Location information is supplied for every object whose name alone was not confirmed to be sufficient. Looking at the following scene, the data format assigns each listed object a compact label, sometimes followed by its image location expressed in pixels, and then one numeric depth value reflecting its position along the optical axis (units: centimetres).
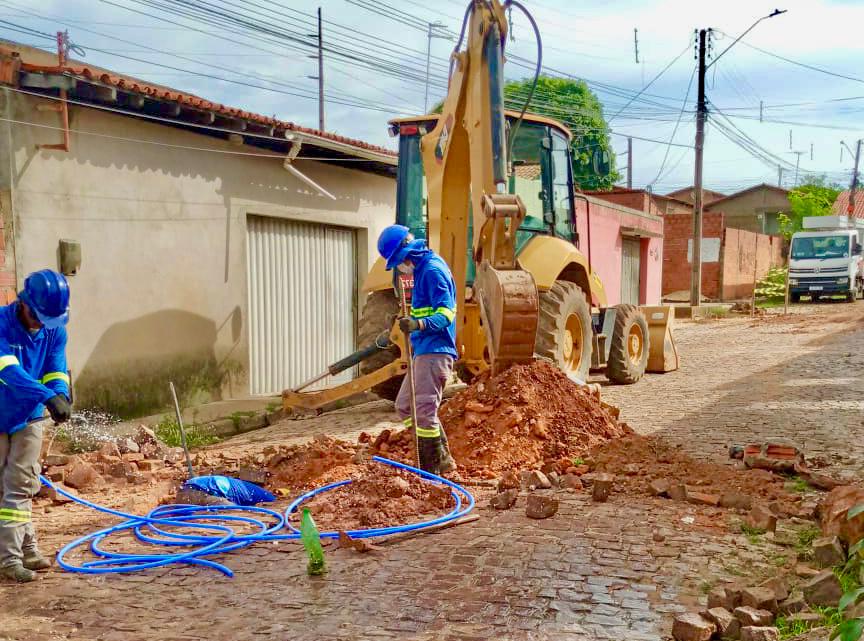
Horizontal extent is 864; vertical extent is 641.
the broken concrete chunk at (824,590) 361
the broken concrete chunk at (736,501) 521
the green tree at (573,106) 3241
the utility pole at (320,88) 3007
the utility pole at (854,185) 4198
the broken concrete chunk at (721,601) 357
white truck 2850
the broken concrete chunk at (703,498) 531
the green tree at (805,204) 4012
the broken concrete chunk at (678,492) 545
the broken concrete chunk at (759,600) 354
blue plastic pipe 452
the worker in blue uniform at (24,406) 432
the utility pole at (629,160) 5188
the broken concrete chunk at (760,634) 324
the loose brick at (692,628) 328
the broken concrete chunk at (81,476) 633
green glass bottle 420
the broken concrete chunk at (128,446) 730
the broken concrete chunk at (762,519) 479
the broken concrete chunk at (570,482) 578
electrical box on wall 819
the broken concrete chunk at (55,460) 660
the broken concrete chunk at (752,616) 338
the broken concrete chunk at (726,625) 336
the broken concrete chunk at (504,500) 533
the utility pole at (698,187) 2286
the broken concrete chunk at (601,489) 547
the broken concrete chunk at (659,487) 556
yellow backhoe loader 681
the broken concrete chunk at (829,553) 407
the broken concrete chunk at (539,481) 579
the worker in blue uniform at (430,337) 598
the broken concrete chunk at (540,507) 509
